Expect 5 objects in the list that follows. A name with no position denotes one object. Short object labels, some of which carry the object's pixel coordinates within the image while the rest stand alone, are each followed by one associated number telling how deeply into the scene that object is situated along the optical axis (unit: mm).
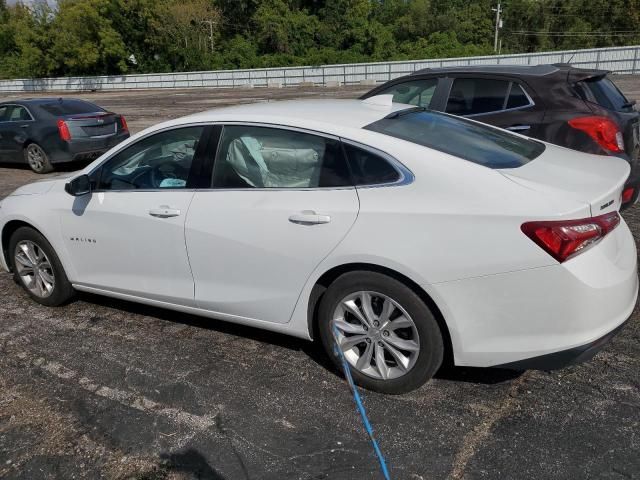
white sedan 2742
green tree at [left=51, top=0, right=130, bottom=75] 58000
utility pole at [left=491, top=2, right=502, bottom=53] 58256
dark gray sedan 10578
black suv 5262
